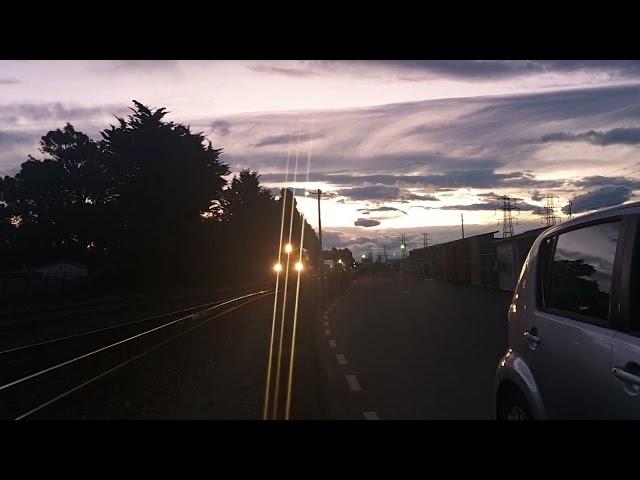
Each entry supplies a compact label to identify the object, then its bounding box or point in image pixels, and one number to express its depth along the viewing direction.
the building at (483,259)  34.09
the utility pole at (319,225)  72.85
